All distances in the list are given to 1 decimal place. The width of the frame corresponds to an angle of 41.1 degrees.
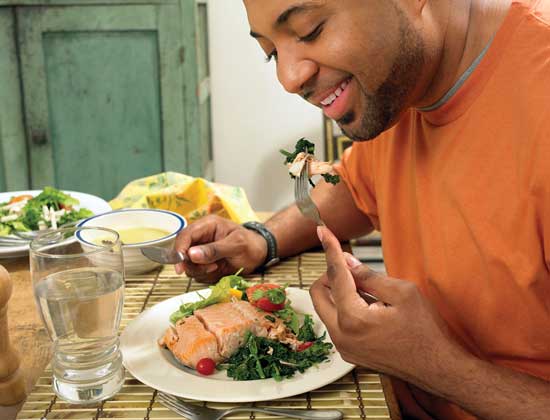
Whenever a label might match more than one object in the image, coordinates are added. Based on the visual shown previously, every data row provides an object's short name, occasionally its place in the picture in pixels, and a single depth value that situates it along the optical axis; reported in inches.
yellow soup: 72.2
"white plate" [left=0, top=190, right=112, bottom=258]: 81.9
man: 48.6
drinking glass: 47.5
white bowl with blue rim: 70.2
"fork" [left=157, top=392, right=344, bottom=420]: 45.9
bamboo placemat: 46.8
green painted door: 138.2
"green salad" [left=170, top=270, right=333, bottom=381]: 51.2
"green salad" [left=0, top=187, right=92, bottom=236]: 74.4
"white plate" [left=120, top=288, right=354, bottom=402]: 47.8
